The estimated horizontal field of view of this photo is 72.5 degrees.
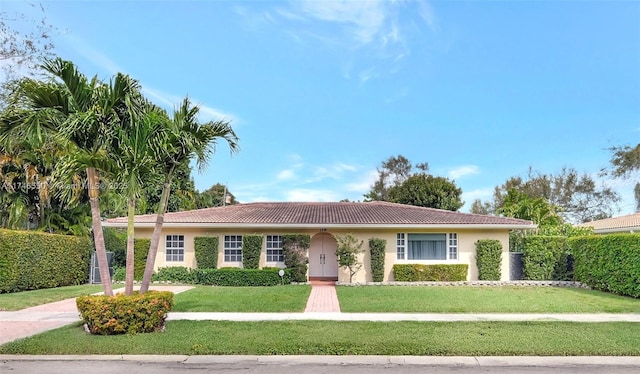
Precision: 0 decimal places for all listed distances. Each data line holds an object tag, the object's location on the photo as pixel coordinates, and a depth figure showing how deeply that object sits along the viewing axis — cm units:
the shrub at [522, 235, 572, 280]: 2028
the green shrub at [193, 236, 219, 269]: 2017
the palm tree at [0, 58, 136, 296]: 859
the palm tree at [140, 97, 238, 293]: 938
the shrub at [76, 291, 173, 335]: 837
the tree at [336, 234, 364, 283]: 1967
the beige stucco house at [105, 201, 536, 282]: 2020
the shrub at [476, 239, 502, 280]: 2019
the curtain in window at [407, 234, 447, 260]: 2083
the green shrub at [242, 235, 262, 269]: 2004
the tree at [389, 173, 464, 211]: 4078
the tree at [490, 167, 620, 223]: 4831
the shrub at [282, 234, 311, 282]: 2006
